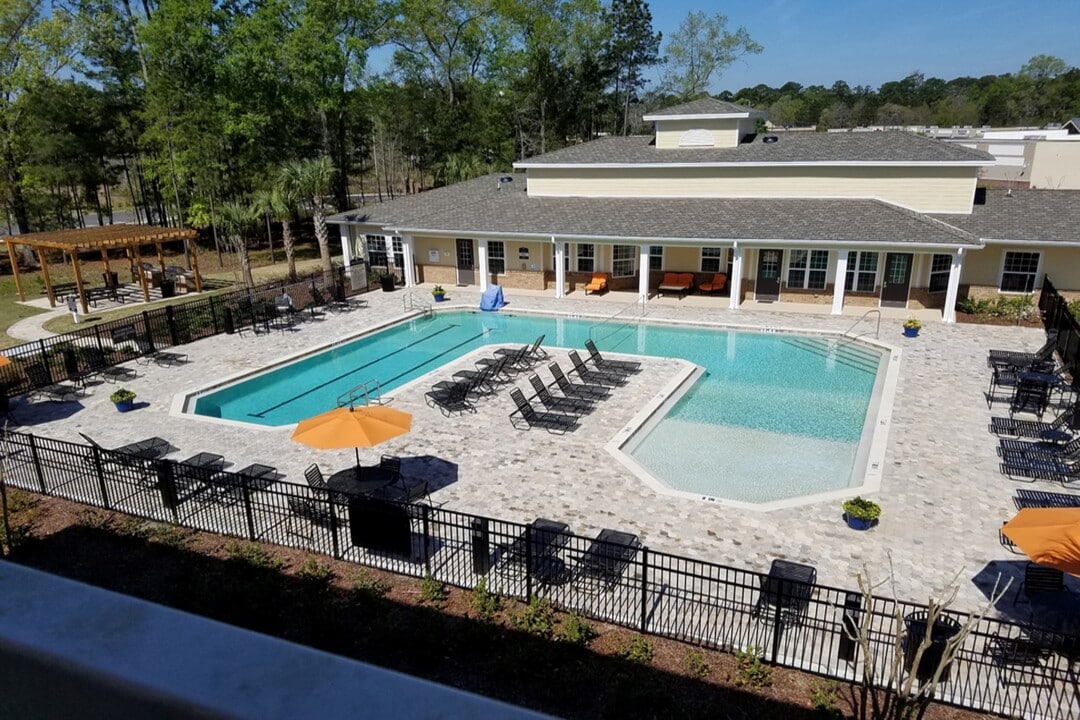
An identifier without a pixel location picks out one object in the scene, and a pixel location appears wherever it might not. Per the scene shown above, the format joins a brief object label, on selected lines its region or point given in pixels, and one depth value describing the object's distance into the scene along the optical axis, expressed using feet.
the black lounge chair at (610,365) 68.74
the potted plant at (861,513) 39.88
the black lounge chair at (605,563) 34.42
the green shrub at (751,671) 28.91
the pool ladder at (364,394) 65.11
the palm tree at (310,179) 102.32
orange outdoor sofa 101.65
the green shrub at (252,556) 37.22
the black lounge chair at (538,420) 55.62
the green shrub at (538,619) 31.89
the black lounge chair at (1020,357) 63.77
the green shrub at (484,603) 33.22
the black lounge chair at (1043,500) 41.81
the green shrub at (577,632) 31.24
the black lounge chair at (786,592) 29.71
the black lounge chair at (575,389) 62.59
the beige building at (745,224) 88.17
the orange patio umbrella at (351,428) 40.37
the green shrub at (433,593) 34.40
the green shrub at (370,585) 34.76
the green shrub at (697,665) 29.53
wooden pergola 93.66
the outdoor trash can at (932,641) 27.81
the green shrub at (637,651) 30.17
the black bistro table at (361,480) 42.96
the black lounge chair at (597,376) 65.77
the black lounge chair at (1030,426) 51.85
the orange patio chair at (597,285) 104.27
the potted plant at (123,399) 60.39
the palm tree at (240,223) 104.22
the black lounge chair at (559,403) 58.80
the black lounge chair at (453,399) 59.88
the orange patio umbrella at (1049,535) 29.12
